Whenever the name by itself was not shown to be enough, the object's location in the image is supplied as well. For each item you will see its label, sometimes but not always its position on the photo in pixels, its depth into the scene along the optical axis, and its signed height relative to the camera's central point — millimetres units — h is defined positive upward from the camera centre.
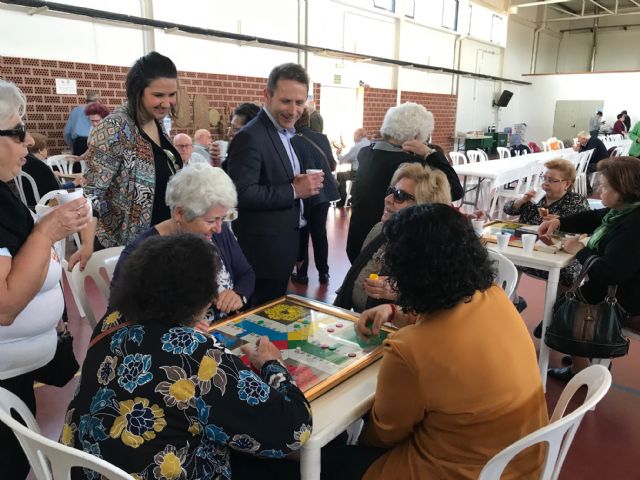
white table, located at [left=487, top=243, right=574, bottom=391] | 2576 -738
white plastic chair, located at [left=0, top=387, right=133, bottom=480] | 915 -656
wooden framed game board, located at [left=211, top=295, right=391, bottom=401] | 1377 -696
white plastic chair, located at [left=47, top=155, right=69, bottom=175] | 5348 -488
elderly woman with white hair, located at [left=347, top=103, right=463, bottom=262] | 2838 -203
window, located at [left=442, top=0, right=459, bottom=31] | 11027 +2500
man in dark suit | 2279 -285
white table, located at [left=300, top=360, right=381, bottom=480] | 1151 -721
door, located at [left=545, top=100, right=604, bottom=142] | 14094 +290
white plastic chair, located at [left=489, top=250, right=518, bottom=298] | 2234 -690
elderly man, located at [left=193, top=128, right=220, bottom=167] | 4438 -219
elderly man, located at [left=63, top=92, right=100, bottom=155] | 5402 -119
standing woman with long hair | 2100 -171
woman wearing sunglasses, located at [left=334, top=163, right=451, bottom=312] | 2133 -382
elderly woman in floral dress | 981 -550
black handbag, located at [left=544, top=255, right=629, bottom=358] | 2266 -932
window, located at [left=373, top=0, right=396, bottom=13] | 9444 +2295
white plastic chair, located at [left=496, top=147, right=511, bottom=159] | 9688 -518
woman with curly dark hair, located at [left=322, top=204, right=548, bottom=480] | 1114 -555
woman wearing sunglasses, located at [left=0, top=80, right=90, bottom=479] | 1267 -408
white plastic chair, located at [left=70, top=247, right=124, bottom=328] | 2025 -645
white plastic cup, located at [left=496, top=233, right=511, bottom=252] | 2697 -629
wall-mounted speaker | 13727 +724
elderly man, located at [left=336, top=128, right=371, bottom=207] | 7113 -547
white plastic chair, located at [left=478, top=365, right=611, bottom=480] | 1038 -677
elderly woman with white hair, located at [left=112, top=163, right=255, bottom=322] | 1830 -322
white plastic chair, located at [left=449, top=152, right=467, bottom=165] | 8411 -579
